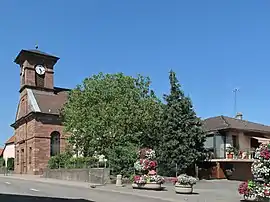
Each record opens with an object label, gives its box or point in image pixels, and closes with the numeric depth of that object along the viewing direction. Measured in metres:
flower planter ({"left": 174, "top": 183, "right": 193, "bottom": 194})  21.62
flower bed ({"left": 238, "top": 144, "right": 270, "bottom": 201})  16.77
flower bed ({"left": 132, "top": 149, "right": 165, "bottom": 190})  24.28
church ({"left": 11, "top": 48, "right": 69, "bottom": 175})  55.11
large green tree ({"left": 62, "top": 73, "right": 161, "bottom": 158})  34.03
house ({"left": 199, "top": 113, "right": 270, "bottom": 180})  37.12
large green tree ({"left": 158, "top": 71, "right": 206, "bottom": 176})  32.34
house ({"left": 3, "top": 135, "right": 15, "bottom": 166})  78.03
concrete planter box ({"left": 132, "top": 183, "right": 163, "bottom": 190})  24.12
